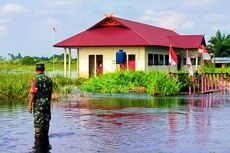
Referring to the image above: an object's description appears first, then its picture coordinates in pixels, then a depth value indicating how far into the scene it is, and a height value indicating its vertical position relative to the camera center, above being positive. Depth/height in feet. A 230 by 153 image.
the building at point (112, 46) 137.18 +7.70
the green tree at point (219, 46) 271.69 +14.89
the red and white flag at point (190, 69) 101.30 +1.24
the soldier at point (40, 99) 40.75 -1.72
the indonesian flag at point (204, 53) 118.52 +5.12
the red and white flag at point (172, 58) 105.50 +3.45
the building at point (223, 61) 249.14 +6.69
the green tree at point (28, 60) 227.12 +6.99
